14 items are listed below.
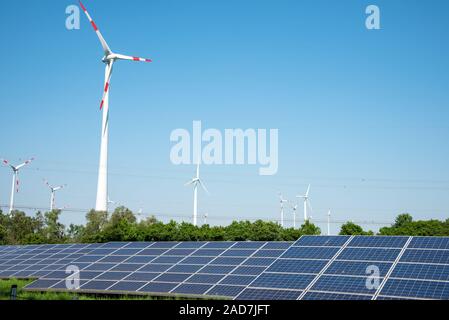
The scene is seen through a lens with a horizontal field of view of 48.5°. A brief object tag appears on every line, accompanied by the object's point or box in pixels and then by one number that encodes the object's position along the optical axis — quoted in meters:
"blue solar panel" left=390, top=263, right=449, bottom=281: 22.19
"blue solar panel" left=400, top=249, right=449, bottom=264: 24.03
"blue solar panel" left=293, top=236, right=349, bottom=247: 28.94
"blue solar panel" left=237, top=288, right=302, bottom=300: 22.23
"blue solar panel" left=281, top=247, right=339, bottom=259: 27.12
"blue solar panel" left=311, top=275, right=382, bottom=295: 21.72
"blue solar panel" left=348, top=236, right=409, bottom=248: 27.09
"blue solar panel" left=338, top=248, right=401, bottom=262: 25.33
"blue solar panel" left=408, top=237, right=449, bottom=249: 25.84
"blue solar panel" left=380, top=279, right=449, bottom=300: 20.48
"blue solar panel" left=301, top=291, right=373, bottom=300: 20.94
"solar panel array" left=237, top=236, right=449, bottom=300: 21.47
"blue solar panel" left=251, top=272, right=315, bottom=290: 23.48
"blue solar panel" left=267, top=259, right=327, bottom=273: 25.30
